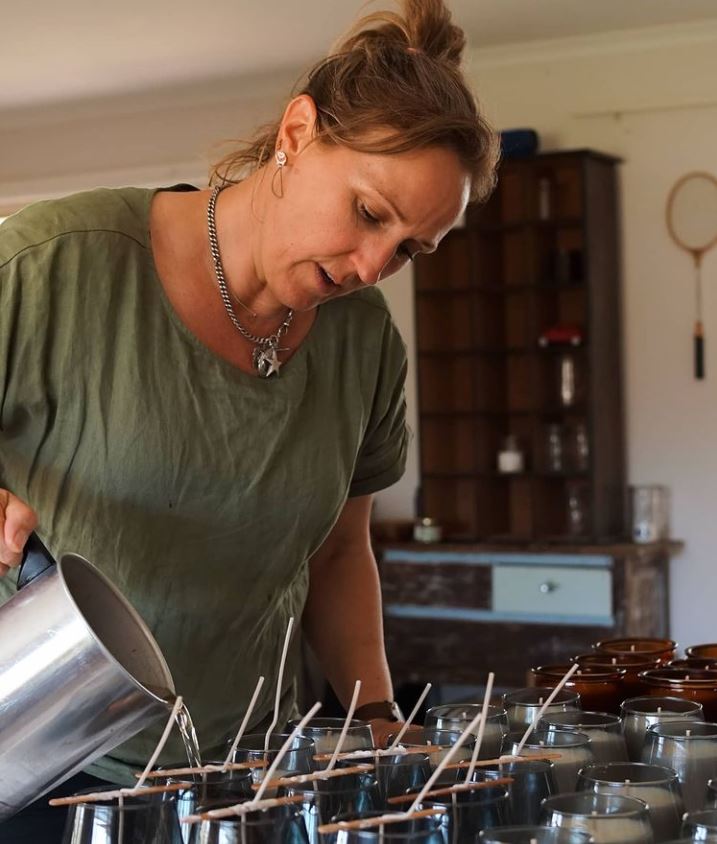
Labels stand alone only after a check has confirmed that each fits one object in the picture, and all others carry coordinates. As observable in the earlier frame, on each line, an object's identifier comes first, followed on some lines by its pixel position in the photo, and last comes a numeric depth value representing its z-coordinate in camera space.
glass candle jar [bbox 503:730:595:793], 1.49
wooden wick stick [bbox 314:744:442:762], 1.46
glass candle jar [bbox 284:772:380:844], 1.35
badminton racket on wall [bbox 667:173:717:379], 4.94
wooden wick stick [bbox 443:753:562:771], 1.41
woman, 1.69
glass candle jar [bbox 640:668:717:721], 1.75
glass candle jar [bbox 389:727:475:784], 1.52
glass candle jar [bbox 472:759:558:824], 1.41
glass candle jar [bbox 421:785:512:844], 1.33
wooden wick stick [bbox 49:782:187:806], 1.34
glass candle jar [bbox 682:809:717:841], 1.25
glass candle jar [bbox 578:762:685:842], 1.34
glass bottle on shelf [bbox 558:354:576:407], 4.99
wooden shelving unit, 4.93
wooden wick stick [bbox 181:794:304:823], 1.28
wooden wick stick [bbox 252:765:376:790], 1.38
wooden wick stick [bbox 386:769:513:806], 1.34
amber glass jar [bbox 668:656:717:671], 1.91
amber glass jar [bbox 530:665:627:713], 1.82
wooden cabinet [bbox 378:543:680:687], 4.62
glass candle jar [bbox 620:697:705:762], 1.62
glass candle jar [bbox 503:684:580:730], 1.66
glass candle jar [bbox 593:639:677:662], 1.99
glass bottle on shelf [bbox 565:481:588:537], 4.89
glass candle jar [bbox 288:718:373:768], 1.56
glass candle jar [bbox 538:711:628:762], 1.58
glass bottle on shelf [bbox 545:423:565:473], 4.94
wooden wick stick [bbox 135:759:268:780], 1.41
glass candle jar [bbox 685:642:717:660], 2.03
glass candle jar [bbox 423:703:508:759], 1.57
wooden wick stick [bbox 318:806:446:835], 1.26
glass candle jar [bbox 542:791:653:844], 1.26
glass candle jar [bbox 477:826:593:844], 1.24
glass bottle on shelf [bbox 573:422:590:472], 4.89
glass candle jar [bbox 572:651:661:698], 1.84
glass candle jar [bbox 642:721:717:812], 1.48
